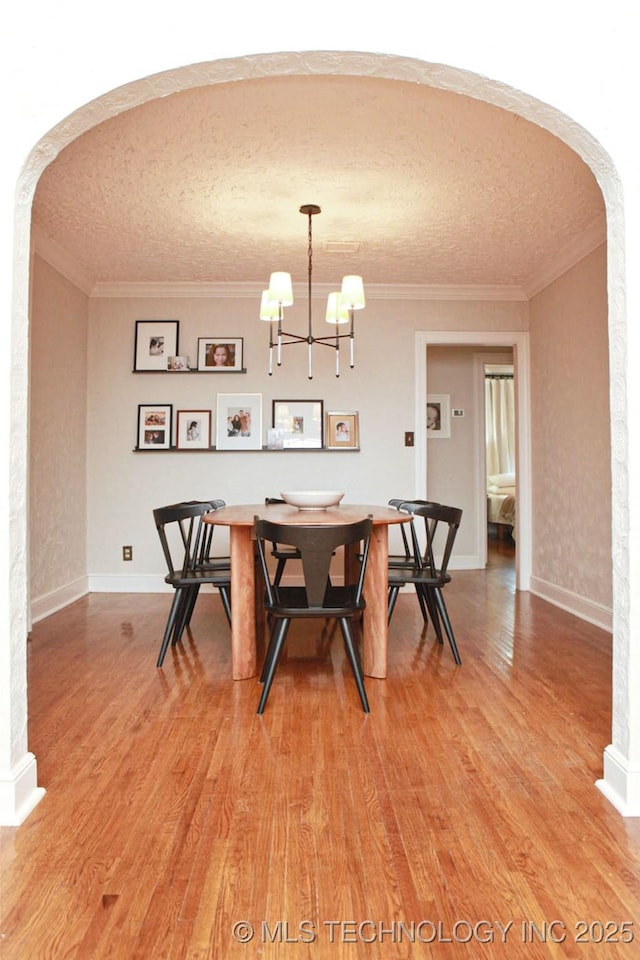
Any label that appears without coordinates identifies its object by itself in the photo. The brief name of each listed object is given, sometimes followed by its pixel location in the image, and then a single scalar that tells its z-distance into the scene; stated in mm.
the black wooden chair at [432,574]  3139
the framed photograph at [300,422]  5062
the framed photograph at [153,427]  5027
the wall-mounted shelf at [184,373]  5012
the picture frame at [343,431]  5070
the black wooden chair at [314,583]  2439
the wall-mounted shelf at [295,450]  5027
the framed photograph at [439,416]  6332
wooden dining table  2881
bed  8508
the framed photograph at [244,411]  5059
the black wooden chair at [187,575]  3086
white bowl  3254
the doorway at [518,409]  5070
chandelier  3283
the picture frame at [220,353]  5031
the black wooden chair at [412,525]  3610
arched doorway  1770
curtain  9727
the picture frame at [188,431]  5051
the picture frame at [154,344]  5027
